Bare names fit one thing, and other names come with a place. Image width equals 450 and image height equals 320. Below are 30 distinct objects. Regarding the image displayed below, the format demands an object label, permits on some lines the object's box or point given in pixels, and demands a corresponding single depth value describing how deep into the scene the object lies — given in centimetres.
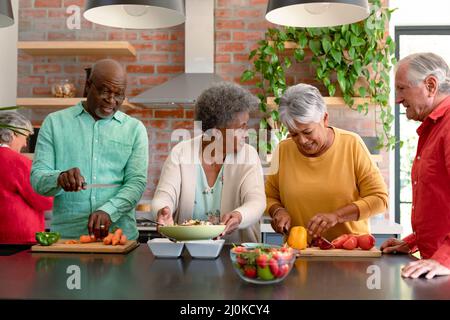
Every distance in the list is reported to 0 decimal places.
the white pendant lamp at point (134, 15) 230
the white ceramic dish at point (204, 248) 200
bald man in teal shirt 244
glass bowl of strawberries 154
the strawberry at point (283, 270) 154
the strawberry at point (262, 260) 153
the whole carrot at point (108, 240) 220
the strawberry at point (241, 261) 156
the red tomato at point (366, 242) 220
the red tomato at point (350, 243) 219
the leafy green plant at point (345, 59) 437
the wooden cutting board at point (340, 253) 213
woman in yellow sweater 238
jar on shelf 459
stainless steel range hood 466
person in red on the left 299
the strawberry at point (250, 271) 155
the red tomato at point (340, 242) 221
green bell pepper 222
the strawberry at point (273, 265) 153
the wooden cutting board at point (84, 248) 216
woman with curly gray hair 233
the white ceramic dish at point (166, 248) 203
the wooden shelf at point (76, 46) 450
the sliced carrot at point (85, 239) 223
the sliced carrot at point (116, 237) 220
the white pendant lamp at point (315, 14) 224
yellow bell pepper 219
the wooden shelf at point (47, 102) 446
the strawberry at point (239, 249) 164
